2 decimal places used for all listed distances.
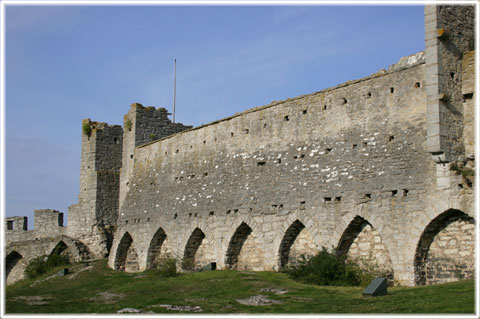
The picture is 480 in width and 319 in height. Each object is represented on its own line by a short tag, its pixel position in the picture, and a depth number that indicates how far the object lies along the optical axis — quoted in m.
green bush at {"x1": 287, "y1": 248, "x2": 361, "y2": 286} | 17.62
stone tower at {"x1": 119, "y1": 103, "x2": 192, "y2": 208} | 29.05
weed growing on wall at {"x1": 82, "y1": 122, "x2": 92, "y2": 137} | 30.80
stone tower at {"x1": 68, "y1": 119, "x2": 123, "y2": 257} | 29.67
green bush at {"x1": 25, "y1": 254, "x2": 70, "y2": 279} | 28.30
